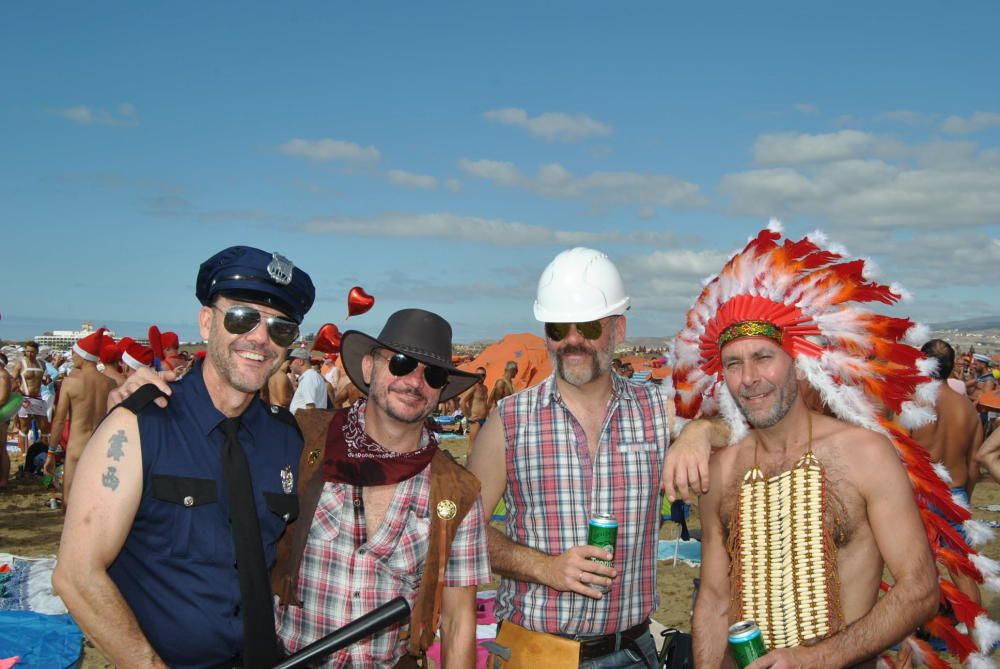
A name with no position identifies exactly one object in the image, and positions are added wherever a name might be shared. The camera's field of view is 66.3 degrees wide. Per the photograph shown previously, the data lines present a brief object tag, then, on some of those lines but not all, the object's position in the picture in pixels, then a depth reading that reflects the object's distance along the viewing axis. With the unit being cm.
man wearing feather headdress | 270
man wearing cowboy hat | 283
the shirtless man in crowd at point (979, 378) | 1547
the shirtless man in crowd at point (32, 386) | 1532
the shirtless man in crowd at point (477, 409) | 1417
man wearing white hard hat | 320
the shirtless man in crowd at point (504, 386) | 1444
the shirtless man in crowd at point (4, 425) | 1026
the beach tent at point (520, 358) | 2181
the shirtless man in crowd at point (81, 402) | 909
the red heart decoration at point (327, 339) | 1038
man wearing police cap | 235
